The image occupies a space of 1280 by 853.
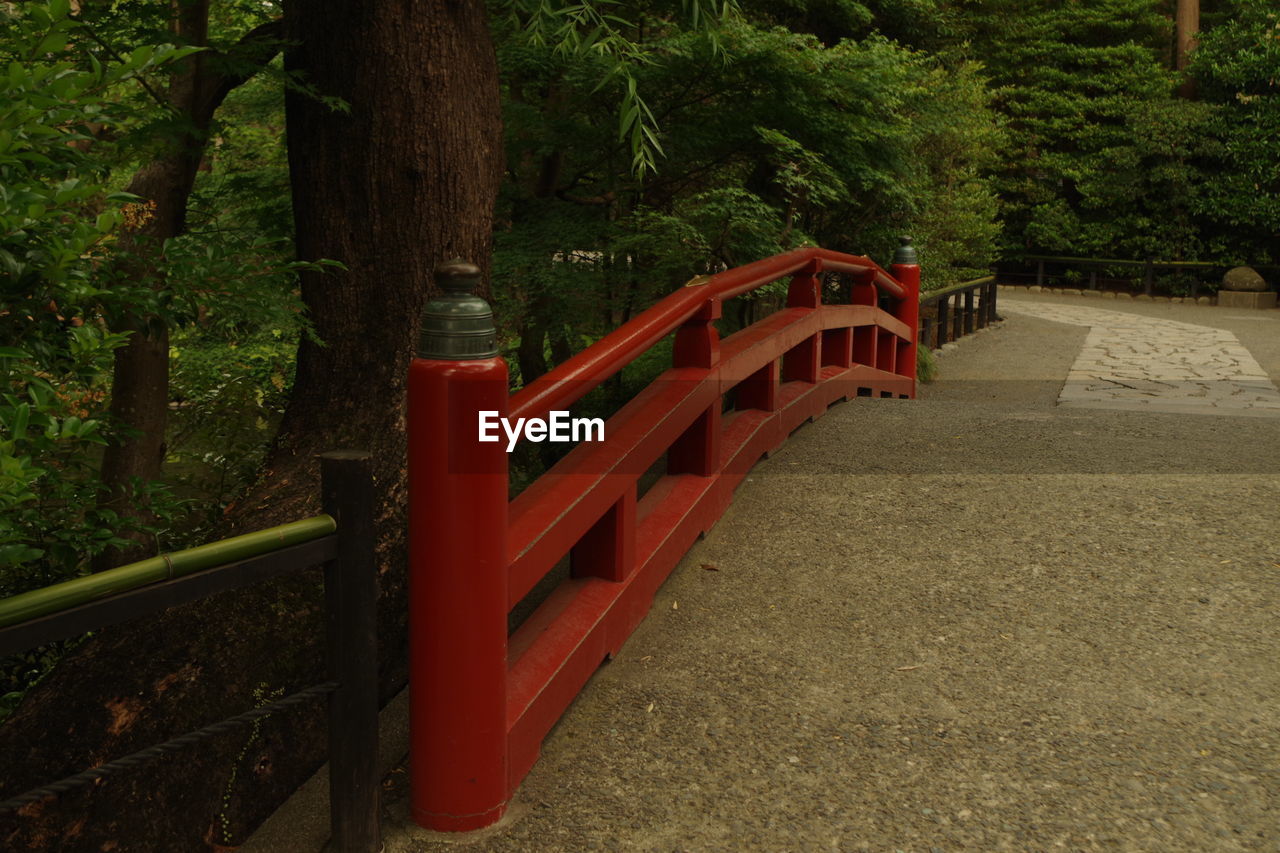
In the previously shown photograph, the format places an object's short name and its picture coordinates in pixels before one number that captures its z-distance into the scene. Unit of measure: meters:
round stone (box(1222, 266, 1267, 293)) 23.09
